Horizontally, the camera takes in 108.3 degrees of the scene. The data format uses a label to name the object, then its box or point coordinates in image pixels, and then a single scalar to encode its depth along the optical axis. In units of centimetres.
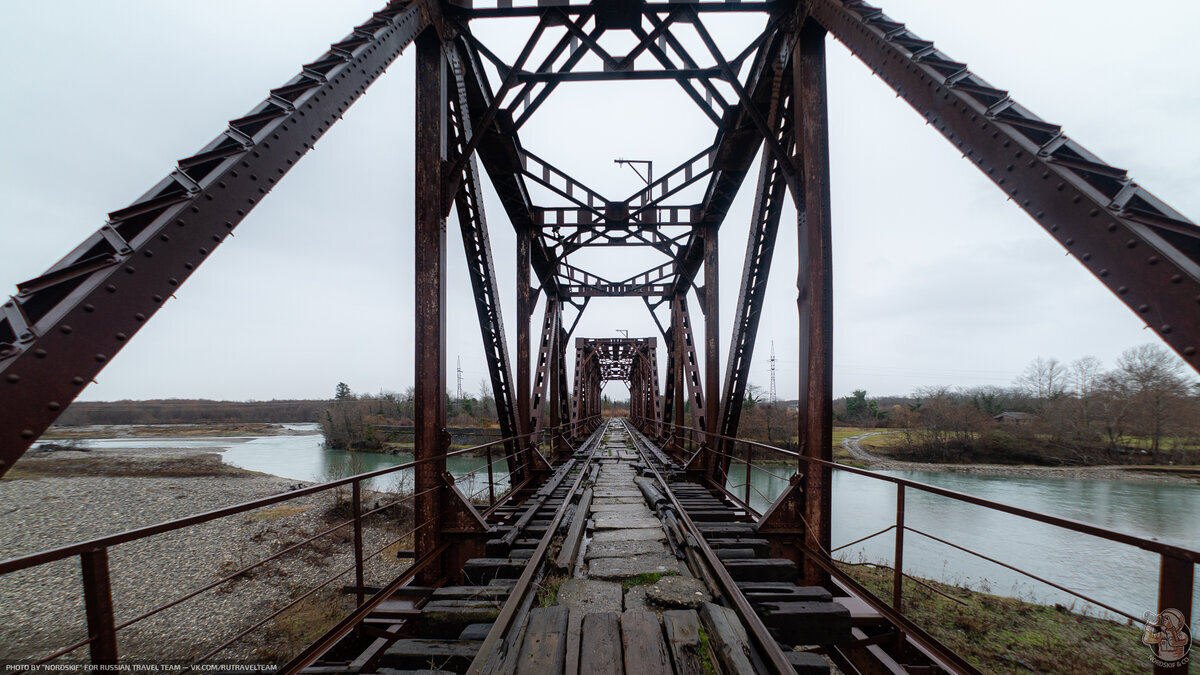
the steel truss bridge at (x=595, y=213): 170
